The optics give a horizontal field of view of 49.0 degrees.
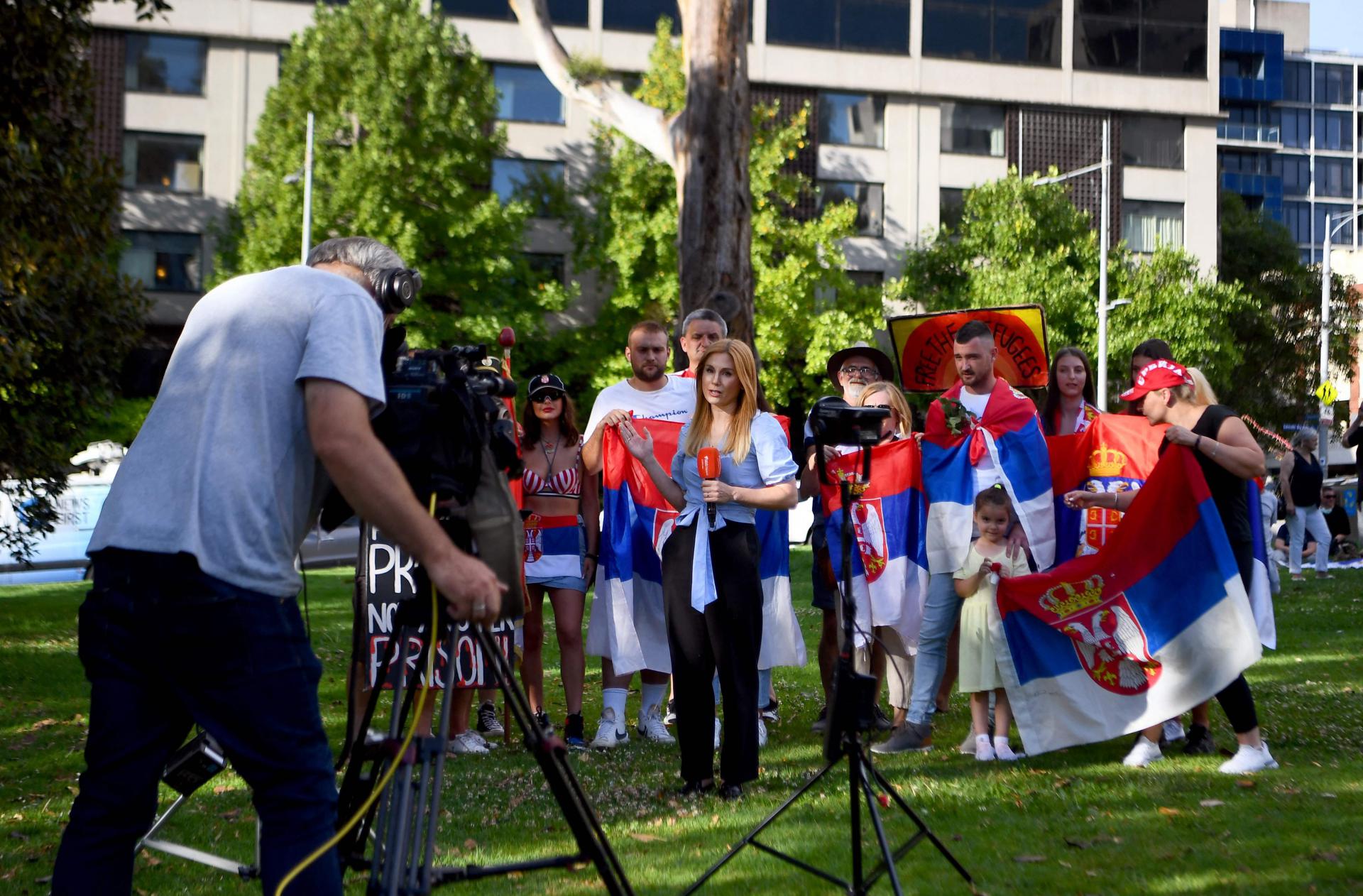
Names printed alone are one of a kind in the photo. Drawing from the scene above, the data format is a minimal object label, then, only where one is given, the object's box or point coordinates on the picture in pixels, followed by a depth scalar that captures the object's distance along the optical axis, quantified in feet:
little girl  24.48
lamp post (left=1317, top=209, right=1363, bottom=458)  152.35
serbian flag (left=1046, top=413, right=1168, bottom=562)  25.91
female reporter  21.43
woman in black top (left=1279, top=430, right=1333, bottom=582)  66.59
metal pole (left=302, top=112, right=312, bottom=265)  117.80
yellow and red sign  29.48
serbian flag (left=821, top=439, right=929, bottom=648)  27.66
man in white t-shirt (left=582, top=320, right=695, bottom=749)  27.20
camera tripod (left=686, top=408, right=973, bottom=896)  15.30
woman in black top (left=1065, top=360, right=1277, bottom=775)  23.13
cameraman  10.68
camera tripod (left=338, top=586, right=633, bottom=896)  10.87
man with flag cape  25.21
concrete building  142.10
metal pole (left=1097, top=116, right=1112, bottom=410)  136.98
